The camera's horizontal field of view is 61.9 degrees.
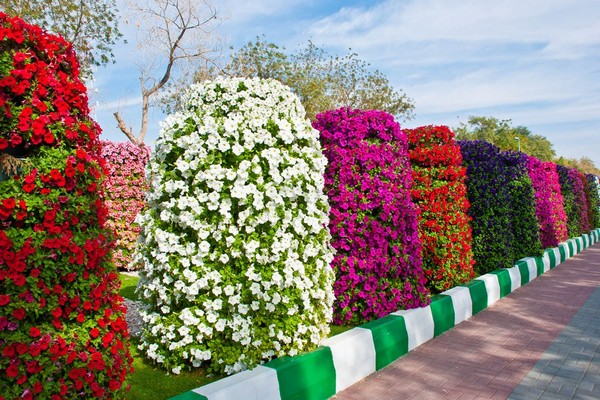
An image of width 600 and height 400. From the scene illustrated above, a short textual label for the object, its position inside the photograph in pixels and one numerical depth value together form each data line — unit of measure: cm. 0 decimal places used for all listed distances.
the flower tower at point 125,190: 948
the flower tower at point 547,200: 1196
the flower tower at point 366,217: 525
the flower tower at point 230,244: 372
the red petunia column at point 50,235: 246
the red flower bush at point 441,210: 711
